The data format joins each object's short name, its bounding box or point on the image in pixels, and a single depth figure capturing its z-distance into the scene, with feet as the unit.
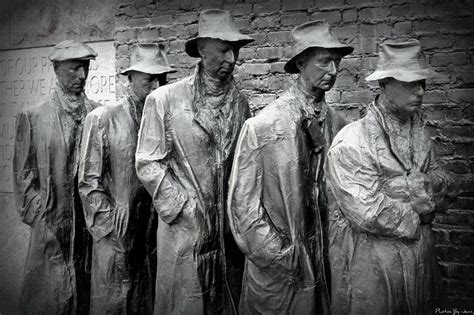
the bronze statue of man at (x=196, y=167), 15.02
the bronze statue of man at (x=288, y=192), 13.56
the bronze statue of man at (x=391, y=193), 12.03
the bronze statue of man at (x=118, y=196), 16.90
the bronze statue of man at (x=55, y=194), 18.08
